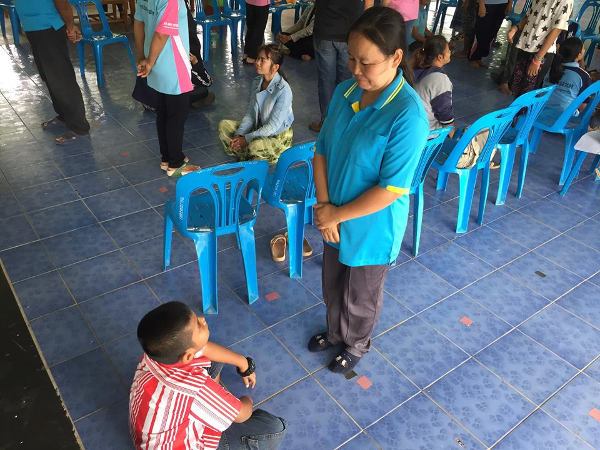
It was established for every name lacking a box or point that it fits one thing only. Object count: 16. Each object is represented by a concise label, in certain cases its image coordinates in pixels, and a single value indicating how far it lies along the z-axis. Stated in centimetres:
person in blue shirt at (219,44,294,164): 299
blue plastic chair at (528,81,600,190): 349
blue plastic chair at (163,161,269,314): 210
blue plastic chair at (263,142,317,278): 234
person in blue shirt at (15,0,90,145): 343
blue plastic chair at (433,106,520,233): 277
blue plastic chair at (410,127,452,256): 254
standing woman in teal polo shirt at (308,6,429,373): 147
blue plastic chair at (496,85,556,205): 305
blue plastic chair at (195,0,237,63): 611
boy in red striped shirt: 133
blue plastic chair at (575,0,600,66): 666
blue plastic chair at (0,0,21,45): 588
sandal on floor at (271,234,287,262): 279
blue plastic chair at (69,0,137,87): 504
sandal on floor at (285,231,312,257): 287
